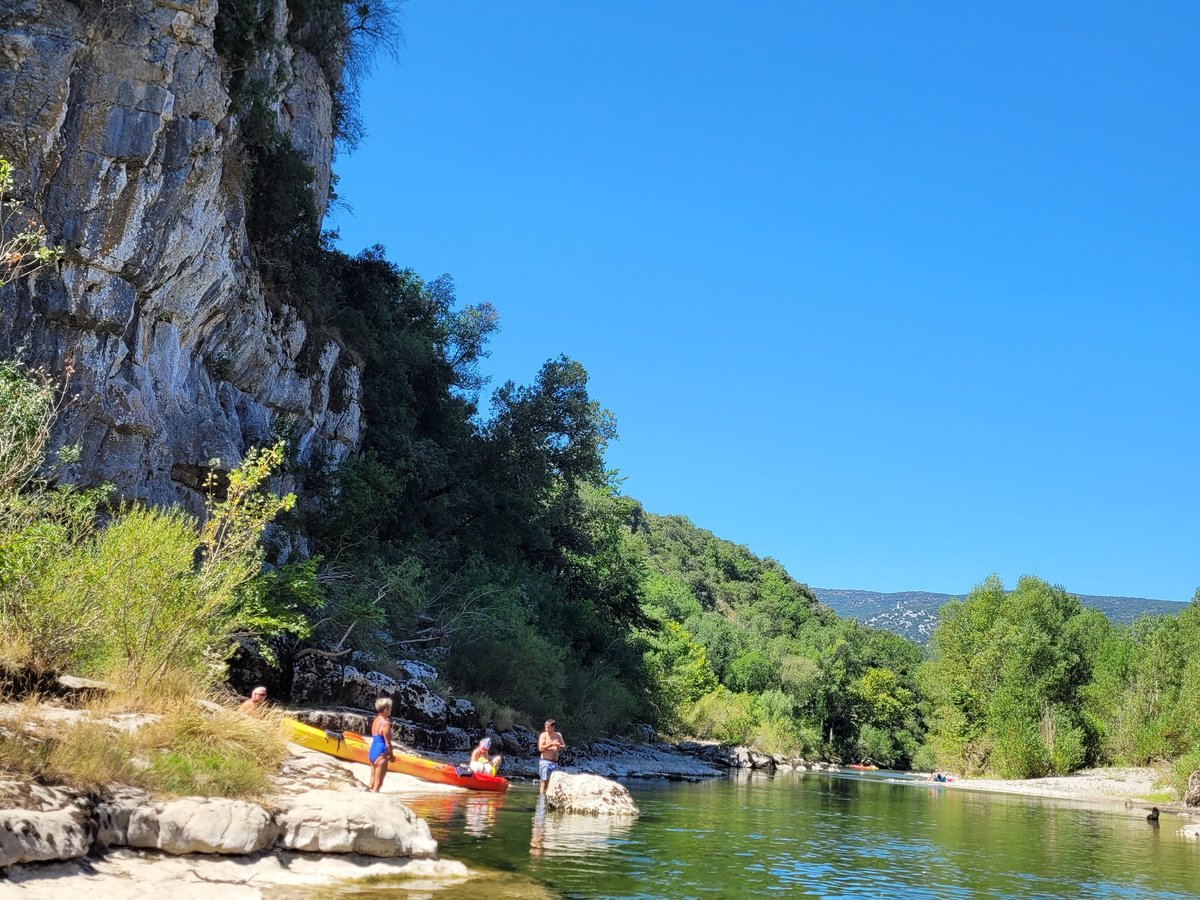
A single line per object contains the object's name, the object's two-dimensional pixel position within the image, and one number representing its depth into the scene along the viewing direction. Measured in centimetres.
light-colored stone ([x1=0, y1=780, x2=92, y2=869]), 788
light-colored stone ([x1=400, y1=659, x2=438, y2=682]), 2712
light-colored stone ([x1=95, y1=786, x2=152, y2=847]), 903
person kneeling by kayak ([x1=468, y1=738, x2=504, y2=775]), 2233
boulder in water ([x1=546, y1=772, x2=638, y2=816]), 1988
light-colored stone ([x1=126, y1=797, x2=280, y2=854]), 932
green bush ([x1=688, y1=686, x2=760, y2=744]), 6094
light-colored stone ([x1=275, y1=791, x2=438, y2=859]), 1057
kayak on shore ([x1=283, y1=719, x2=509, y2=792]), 1814
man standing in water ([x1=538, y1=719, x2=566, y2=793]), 2141
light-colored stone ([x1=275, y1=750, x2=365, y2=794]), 1223
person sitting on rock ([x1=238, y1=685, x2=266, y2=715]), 1400
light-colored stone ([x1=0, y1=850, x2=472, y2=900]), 802
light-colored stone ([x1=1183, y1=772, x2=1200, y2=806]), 3778
